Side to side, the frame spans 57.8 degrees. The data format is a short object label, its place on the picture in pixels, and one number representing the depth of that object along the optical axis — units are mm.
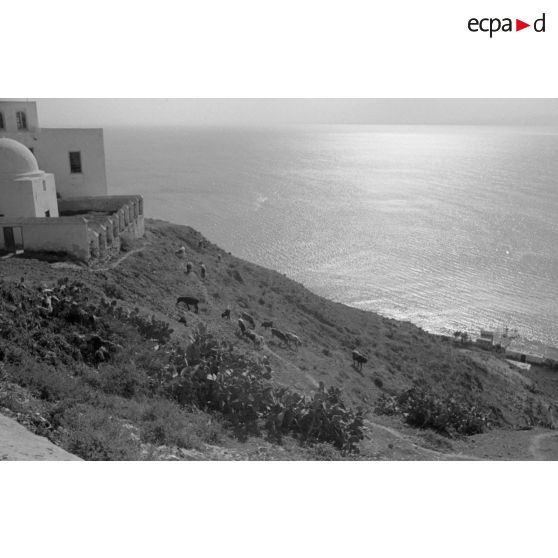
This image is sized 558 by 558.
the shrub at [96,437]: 7039
